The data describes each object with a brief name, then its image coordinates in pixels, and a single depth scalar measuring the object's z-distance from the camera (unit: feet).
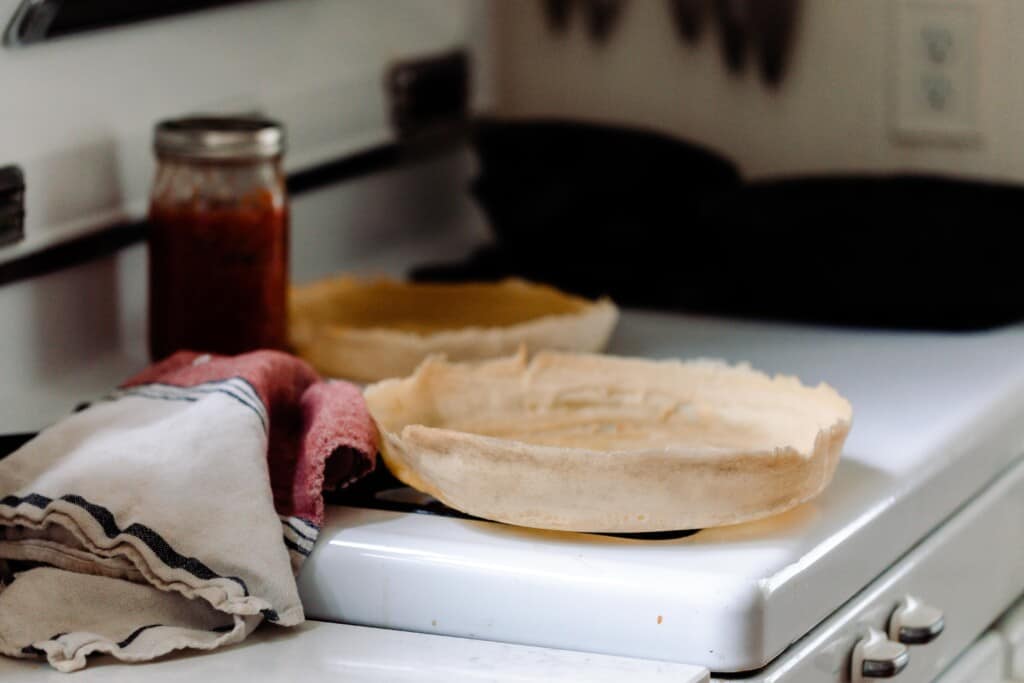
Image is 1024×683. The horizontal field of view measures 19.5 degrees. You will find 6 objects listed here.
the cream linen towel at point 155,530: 5.34
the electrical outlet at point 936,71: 7.21
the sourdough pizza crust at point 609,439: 5.37
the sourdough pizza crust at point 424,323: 6.25
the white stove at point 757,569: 5.29
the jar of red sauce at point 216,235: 6.22
